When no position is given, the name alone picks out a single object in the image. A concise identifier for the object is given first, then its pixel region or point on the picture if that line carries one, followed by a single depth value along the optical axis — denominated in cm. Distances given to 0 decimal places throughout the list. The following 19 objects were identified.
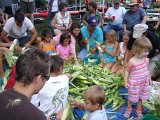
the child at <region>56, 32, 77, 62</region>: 405
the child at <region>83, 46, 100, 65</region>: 421
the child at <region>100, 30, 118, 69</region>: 400
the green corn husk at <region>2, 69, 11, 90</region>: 312
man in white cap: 329
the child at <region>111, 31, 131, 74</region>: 374
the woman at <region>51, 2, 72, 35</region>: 496
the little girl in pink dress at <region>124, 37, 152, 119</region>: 271
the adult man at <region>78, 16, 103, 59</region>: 432
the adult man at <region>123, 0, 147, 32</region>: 507
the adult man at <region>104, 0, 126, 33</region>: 546
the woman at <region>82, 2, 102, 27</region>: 508
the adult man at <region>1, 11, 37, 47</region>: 439
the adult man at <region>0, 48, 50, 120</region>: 120
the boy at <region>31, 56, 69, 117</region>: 208
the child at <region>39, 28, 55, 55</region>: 405
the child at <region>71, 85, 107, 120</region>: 206
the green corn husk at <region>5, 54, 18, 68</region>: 349
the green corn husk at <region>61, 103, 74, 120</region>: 225
